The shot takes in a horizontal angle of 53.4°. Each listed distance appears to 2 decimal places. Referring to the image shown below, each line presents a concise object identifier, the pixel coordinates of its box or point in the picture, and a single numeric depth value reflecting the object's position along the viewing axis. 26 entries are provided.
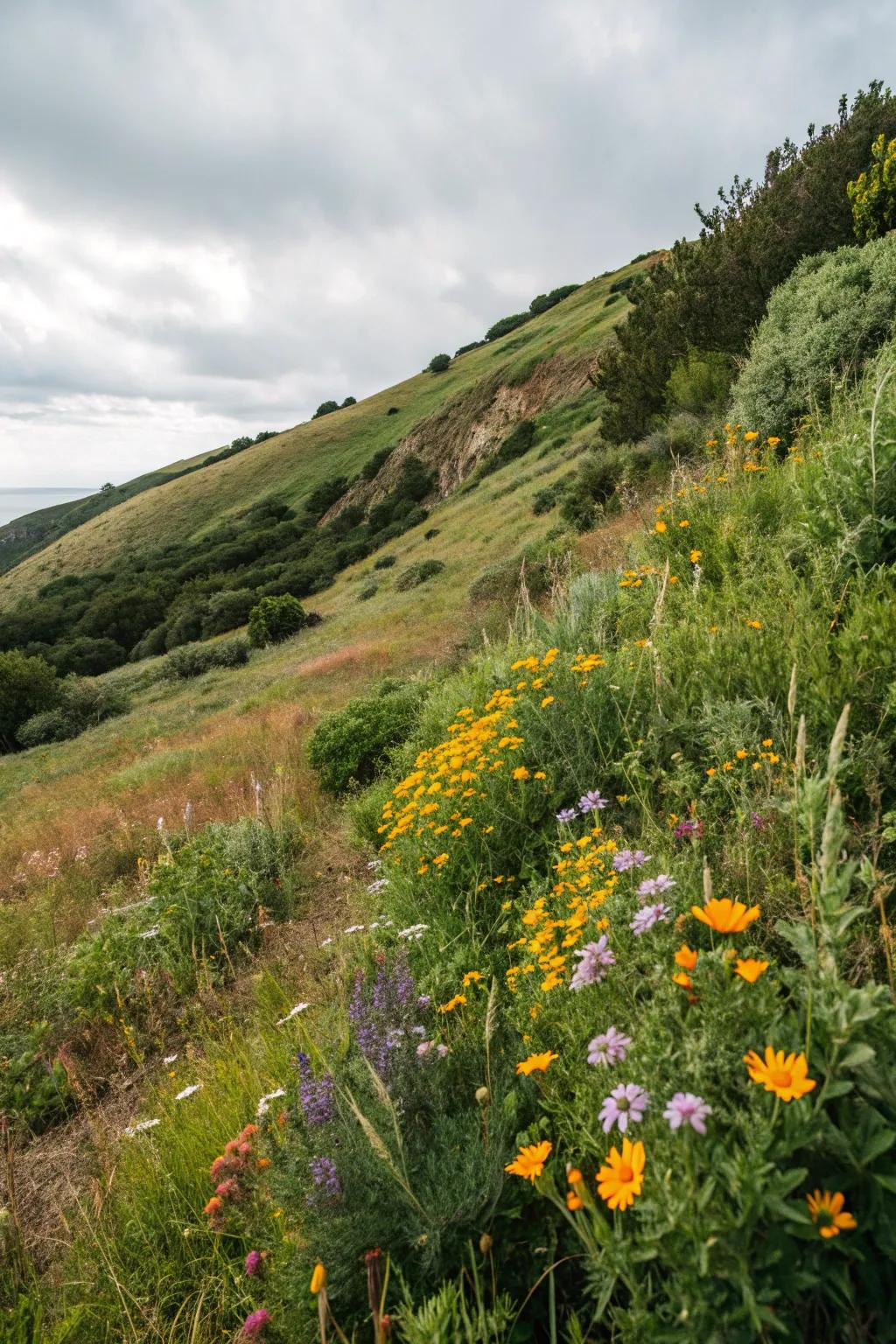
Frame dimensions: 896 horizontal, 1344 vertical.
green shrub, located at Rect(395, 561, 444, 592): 21.05
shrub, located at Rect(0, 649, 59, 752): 26.35
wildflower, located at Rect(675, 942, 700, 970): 0.65
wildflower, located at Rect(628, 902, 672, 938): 0.75
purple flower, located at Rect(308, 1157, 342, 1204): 0.75
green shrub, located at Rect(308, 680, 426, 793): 5.96
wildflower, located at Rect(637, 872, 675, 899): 0.78
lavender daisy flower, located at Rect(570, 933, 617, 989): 0.76
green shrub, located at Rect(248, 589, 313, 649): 25.19
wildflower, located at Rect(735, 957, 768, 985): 0.62
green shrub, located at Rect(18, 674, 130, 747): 24.21
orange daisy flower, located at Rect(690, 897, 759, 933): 0.64
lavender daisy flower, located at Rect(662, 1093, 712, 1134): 0.58
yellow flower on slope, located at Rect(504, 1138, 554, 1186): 0.67
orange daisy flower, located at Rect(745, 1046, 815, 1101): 0.57
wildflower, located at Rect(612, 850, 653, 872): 0.88
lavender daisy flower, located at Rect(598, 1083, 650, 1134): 0.63
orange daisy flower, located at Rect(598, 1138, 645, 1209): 0.60
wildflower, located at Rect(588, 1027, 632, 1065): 0.69
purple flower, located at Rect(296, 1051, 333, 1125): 0.84
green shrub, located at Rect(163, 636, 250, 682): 25.22
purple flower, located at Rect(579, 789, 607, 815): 1.16
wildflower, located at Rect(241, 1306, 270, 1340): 0.75
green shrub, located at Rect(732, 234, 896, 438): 6.64
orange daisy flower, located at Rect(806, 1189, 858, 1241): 0.56
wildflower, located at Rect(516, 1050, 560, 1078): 0.76
